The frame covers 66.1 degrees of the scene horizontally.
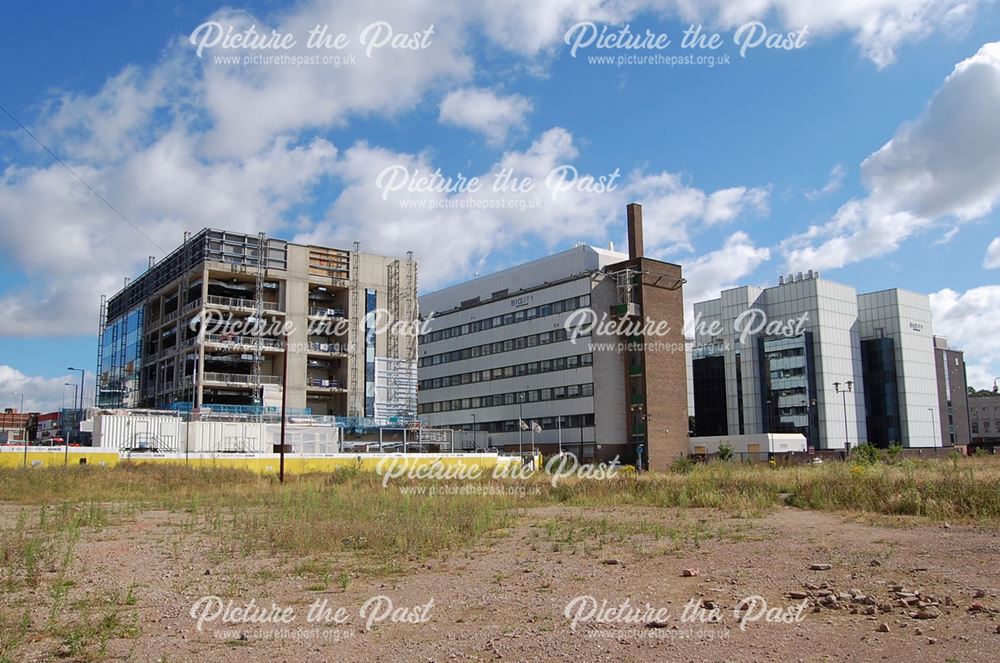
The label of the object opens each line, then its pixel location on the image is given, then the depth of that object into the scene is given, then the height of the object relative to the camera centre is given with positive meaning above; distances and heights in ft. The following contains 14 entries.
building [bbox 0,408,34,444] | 420.81 +9.45
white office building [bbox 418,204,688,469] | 253.24 +23.41
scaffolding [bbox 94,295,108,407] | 296.16 +36.53
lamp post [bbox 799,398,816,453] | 315.17 +5.14
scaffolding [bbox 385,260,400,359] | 260.01 +43.19
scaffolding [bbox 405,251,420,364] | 264.72 +42.50
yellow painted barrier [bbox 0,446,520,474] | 148.36 -5.36
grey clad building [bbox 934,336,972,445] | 359.05 +13.74
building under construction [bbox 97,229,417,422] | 234.17 +32.75
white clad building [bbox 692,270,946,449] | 320.91 +26.26
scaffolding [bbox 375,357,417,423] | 255.70 +13.62
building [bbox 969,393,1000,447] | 523.29 +5.02
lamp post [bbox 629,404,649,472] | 250.16 +3.10
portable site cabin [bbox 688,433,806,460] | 281.33 -6.51
